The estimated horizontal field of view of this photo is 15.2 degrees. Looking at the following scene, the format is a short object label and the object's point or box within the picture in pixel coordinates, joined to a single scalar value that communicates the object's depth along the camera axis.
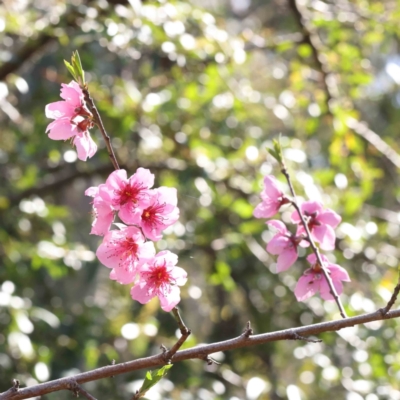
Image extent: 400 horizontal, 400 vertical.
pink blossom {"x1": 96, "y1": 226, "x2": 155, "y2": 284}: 0.85
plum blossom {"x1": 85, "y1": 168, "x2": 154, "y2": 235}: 0.84
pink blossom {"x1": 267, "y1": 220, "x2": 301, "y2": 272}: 0.92
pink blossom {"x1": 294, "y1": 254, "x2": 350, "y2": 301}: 0.91
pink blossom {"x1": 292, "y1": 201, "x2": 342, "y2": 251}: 0.93
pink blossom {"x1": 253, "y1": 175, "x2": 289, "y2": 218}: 0.93
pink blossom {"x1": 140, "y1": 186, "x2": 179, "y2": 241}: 0.84
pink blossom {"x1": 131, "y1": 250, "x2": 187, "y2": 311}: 0.85
